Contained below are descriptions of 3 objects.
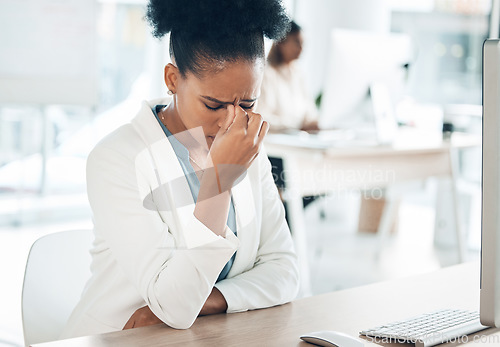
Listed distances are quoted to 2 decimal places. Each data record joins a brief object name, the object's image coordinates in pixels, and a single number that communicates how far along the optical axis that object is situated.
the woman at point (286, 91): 3.36
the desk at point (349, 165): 2.71
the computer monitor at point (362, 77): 2.71
